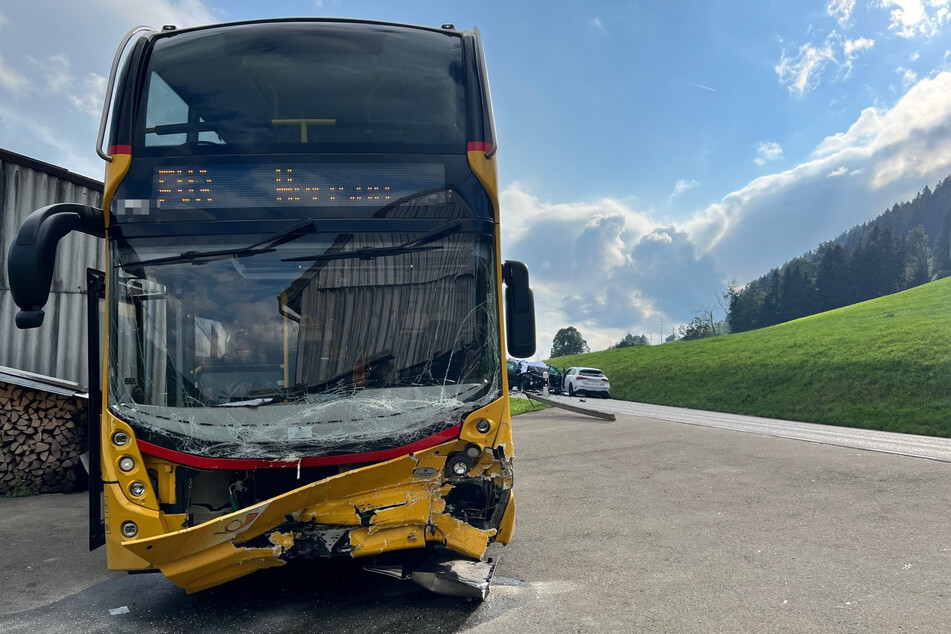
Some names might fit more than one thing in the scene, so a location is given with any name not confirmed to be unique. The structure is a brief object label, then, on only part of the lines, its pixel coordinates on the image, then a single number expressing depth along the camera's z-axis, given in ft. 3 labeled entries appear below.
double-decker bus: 13.41
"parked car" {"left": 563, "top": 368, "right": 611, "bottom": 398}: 110.83
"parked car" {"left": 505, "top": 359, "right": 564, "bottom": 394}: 100.73
